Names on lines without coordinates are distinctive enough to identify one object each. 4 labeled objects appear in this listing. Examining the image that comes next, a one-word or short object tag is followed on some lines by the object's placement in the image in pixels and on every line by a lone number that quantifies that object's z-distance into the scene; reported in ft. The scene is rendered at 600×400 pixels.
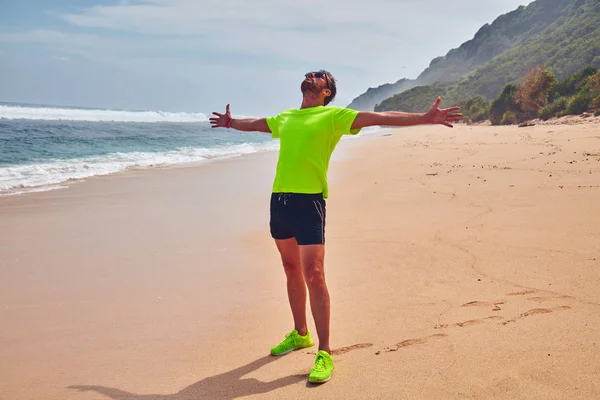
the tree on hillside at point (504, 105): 133.74
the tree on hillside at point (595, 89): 95.04
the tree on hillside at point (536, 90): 123.13
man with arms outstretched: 10.47
